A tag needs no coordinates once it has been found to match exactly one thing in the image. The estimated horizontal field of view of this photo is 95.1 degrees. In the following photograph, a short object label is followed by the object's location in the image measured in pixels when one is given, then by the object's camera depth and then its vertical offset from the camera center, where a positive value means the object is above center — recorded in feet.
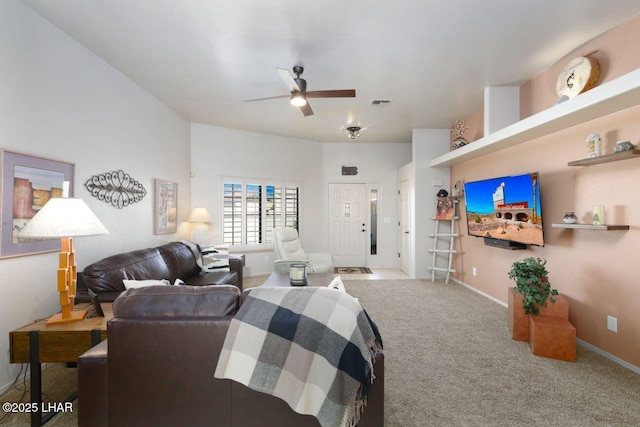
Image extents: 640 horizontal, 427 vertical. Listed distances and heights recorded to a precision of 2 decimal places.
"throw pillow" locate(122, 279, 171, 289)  6.71 -1.56
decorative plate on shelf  8.65 +4.25
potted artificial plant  8.70 -2.40
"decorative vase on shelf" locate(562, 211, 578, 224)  9.13 -0.12
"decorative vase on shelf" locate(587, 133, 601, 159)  8.41 +2.02
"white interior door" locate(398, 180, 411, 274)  19.56 -0.74
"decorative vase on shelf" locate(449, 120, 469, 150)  15.26 +4.75
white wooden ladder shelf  16.94 -1.25
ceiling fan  9.58 +4.03
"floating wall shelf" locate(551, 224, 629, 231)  7.91 -0.35
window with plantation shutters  18.47 +0.40
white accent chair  15.69 -2.17
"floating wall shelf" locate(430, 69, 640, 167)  6.92 +2.95
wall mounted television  10.64 +0.17
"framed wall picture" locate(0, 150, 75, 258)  6.85 +0.58
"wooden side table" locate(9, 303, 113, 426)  5.57 -2.52
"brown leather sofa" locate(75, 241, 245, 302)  7.52 -1.77
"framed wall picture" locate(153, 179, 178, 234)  13.39 +0.38
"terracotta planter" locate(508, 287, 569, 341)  9.02 -3.26
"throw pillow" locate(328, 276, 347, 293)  6.29 -1.50
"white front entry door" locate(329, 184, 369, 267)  21.81 -0.61
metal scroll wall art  9.83 +1.00
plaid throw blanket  4.03 -1.99
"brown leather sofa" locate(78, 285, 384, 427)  4.39 -2.56
